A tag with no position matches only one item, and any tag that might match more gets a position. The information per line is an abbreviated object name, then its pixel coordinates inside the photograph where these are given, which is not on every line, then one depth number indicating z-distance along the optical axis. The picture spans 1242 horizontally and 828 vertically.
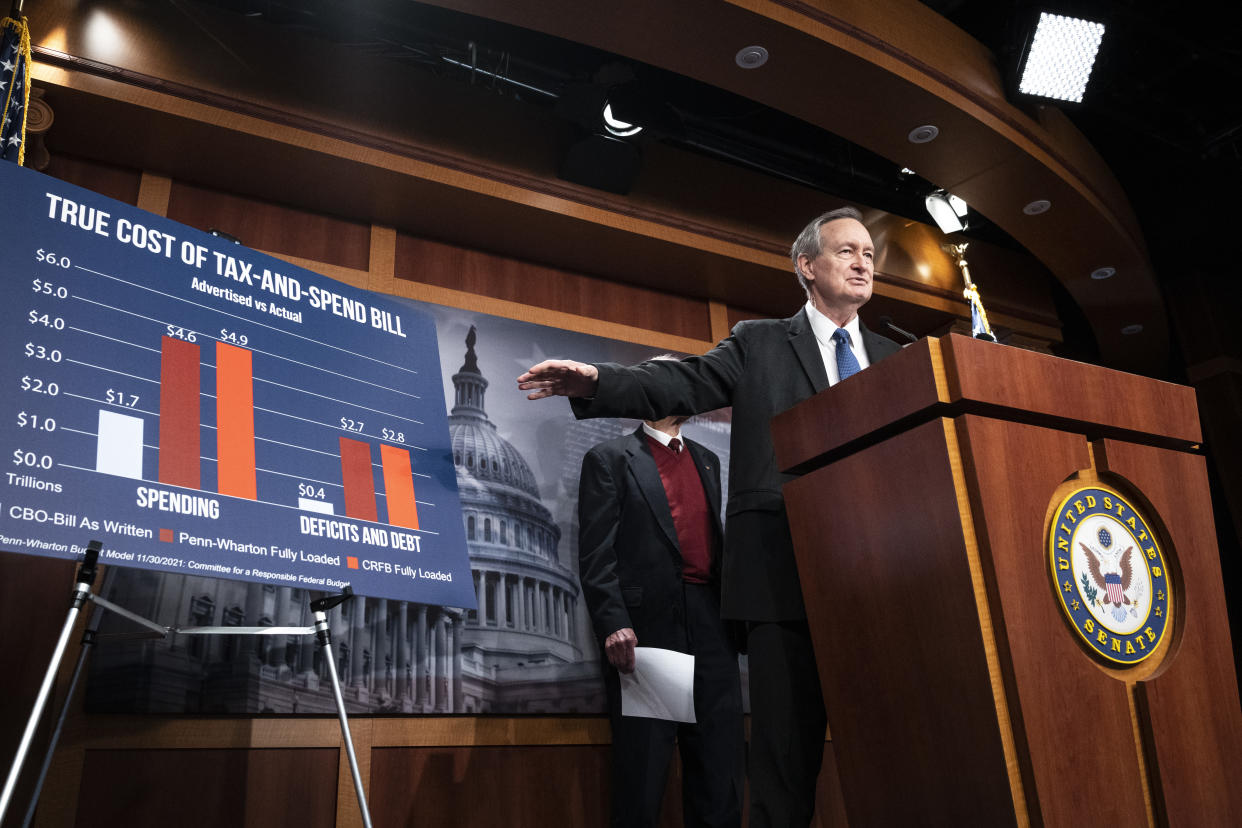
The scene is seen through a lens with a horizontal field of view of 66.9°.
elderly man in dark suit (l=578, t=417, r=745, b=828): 2.51
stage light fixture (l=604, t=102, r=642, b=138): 3.46
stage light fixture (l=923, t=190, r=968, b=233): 4.08
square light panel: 3.35
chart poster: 1.51
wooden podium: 1.11
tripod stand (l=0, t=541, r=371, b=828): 1.33
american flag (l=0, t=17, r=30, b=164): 2.00
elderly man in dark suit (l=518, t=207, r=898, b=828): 1.51
